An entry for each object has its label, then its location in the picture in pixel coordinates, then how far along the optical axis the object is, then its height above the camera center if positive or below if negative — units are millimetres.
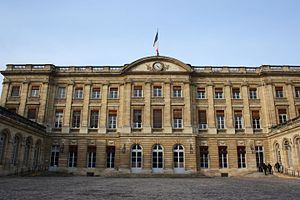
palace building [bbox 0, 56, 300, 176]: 25453 +4424
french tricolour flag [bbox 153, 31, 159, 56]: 28250 +12209
